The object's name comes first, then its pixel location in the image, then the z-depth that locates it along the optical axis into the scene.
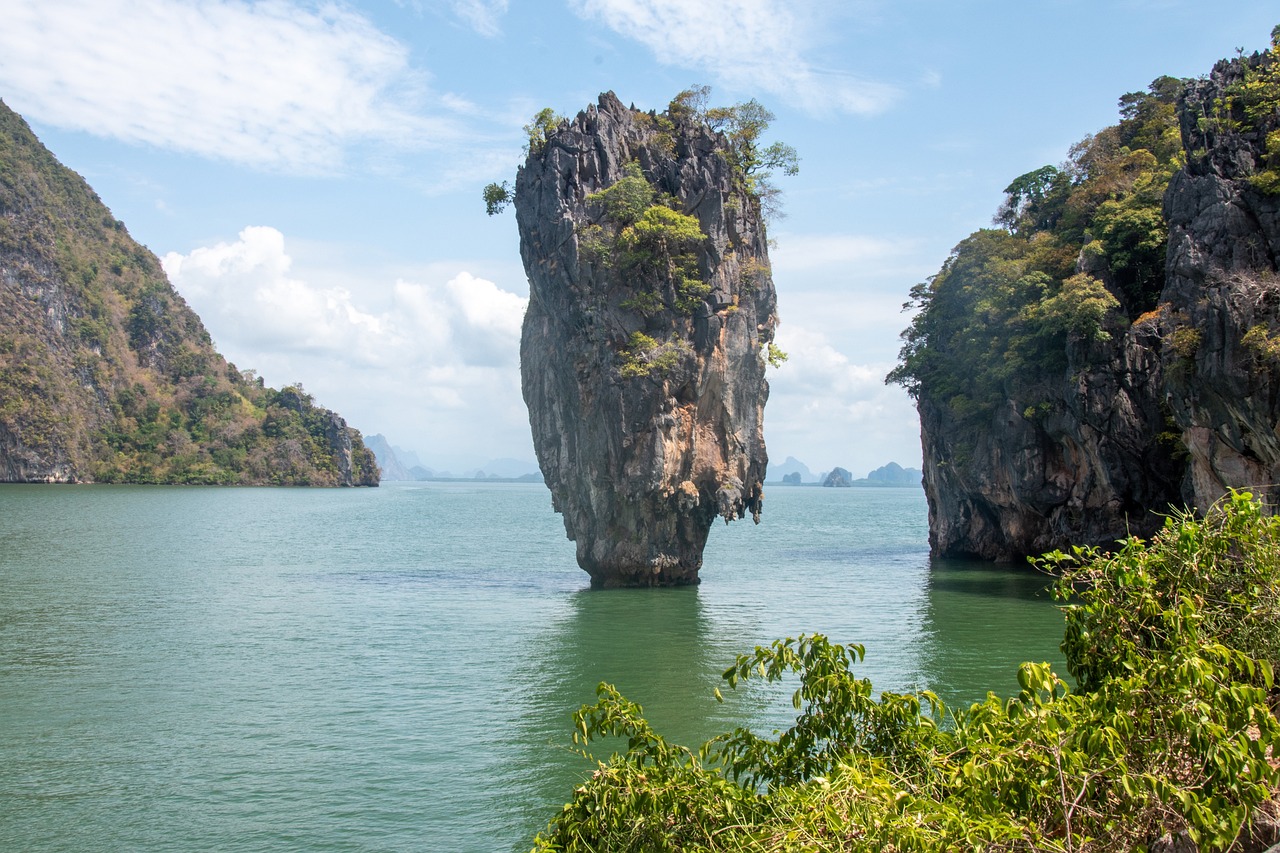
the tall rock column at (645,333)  31.55
